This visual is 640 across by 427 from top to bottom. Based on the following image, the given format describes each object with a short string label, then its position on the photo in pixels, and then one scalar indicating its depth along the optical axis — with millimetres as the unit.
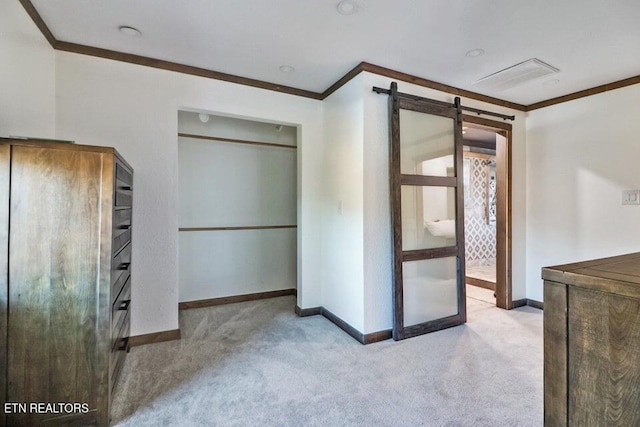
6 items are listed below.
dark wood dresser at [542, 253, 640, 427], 855
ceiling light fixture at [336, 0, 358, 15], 1920
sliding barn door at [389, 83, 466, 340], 2857
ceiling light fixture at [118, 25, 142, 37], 2224
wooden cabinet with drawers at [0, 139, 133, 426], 1540
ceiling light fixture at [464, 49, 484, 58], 2517
